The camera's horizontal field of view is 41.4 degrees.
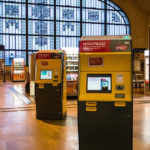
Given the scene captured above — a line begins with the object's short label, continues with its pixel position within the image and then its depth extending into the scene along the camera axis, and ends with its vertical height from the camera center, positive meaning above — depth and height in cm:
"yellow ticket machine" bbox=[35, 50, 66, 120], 493 -24
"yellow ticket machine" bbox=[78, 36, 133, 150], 260 -26
